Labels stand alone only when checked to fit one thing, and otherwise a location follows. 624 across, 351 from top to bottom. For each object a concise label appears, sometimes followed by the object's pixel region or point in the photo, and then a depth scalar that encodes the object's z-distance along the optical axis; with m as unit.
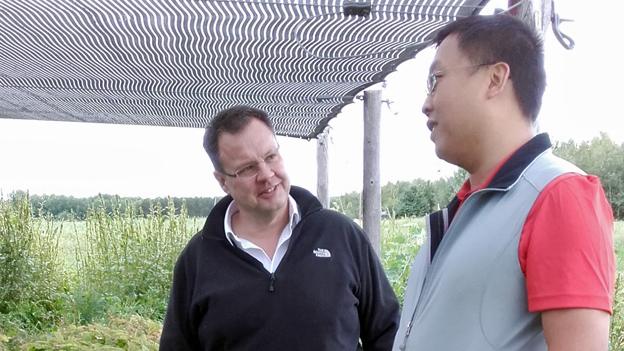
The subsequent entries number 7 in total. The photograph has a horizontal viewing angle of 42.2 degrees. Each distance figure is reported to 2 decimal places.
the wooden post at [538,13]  2.33
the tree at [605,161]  10.55
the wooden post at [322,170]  6.41
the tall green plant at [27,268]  6.89
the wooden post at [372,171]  4.46
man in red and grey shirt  1.19
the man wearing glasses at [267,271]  2.41
